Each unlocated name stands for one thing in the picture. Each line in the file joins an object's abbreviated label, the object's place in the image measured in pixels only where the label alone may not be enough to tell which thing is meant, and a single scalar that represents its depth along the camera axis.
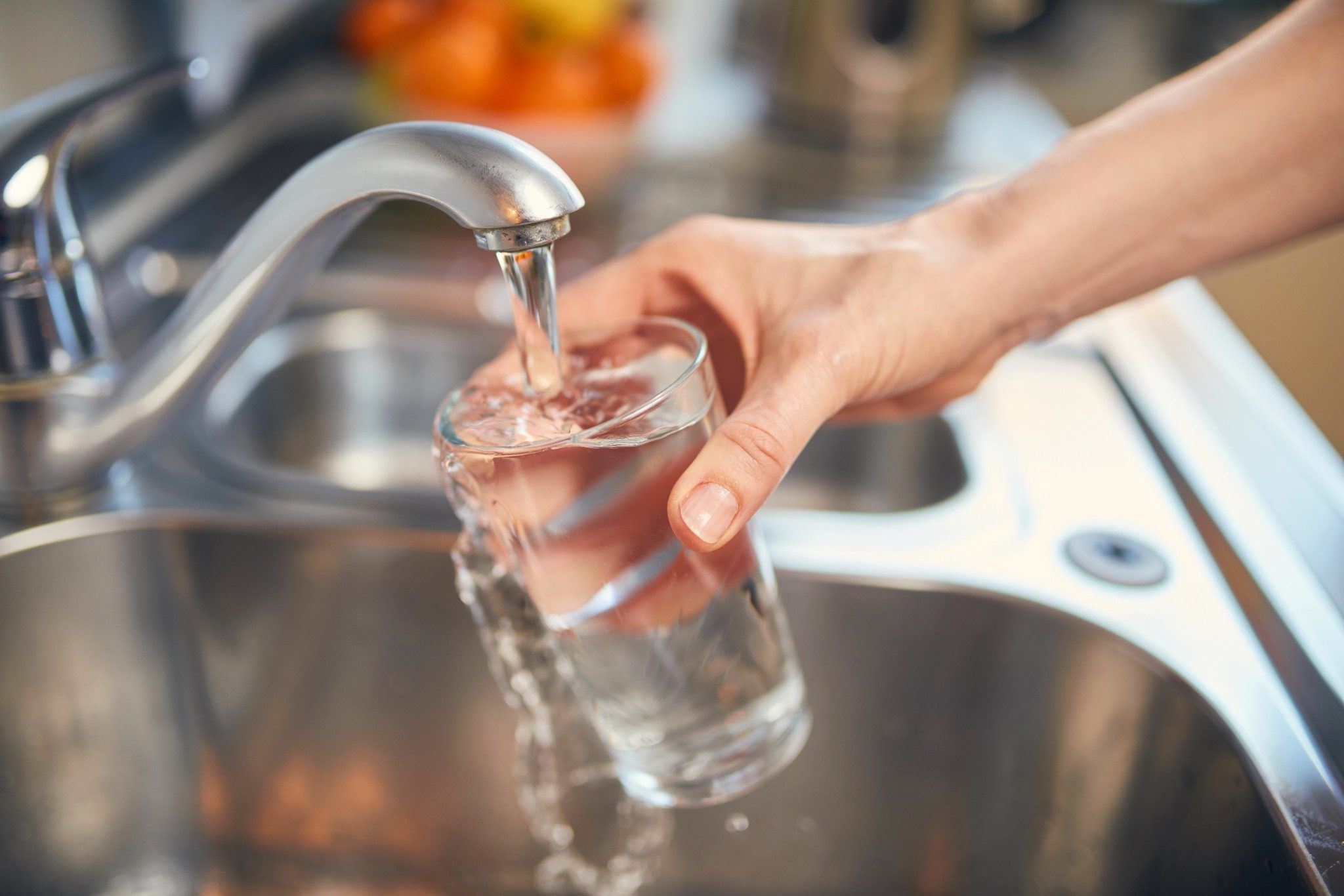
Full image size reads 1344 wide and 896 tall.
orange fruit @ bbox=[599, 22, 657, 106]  1.06
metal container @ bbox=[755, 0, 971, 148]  1.35
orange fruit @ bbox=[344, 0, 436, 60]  1.09
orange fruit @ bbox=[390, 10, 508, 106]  1.01
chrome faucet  0.40
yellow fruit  1.07
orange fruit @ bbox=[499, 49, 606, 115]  1.02
